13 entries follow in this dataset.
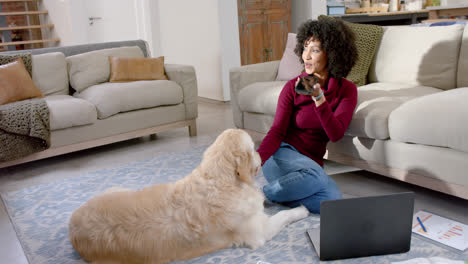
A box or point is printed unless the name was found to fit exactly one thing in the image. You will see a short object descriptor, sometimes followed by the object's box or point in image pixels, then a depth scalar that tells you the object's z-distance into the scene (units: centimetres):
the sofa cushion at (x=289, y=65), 333
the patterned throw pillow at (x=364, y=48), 291
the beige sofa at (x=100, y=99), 318
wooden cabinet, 557
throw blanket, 290
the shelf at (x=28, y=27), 705
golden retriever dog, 154
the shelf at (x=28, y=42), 710
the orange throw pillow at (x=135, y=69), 376
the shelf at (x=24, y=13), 716
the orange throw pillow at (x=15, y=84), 321
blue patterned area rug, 169
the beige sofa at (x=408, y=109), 189
